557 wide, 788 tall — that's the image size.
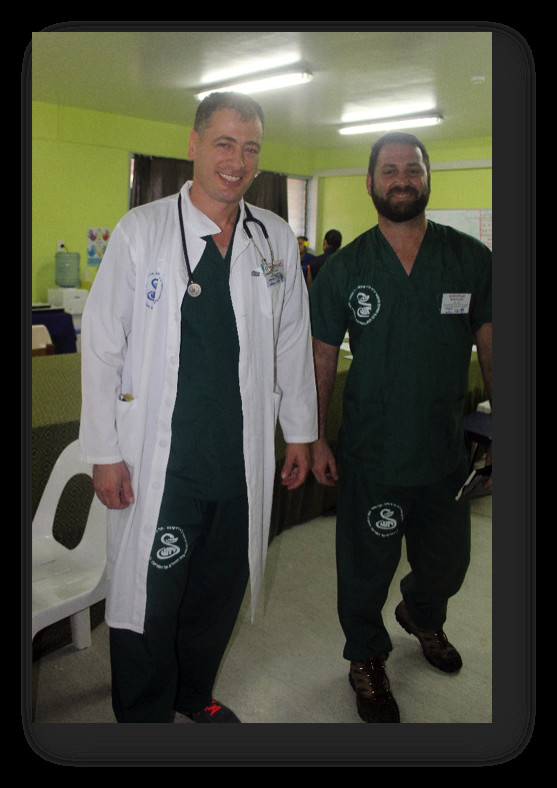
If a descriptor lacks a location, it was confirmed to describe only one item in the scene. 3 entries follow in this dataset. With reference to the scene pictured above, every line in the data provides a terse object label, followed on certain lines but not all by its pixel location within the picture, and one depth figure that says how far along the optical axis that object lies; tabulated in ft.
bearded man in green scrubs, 4.40
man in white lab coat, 3.96
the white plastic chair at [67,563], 4.91
